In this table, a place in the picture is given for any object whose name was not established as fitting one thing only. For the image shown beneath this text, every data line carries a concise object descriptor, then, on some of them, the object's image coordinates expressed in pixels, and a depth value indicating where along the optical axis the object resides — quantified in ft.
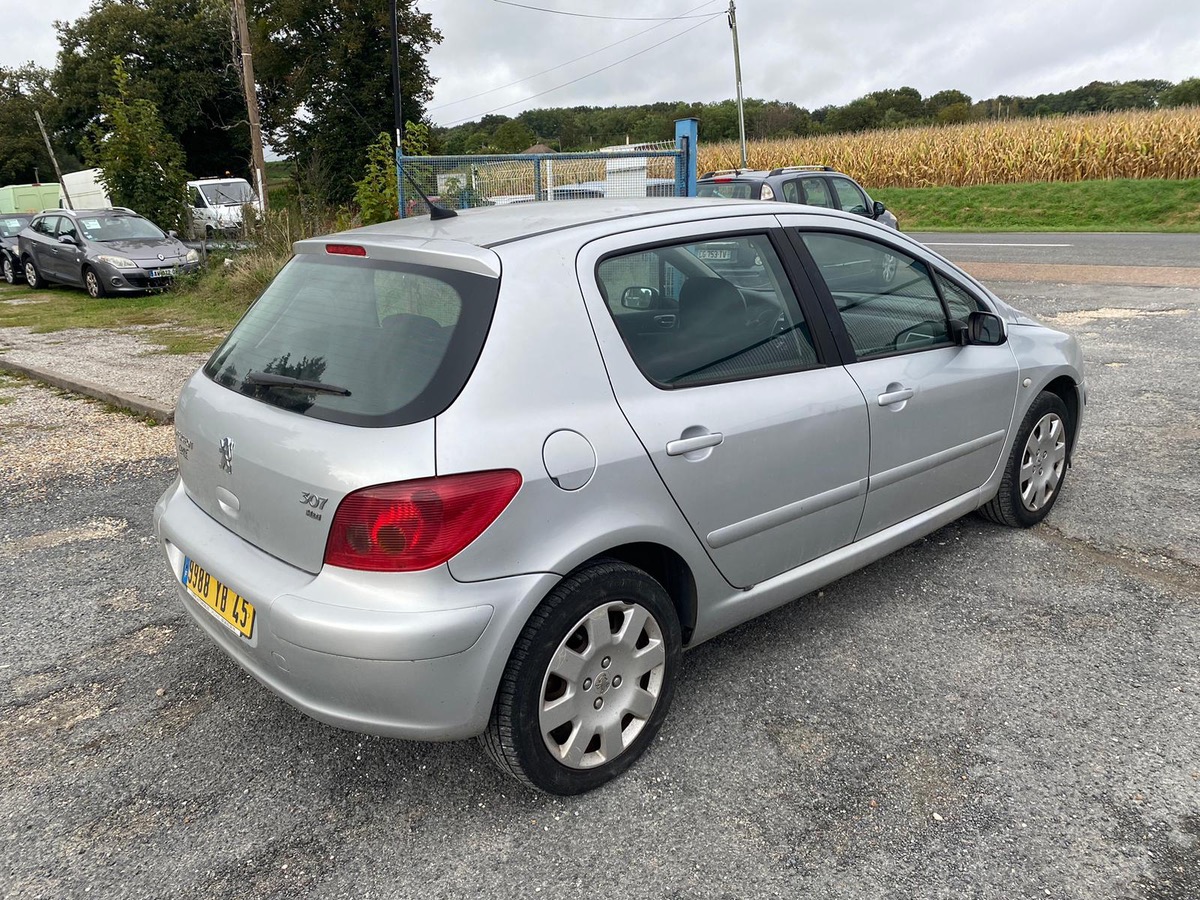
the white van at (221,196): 77.29
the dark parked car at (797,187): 37.60
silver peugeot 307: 7.64
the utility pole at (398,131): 32.64
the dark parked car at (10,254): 63.10
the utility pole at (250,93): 59.88
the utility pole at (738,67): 93.09
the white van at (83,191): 109.50
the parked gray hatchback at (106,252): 50.21
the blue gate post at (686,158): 32.50
